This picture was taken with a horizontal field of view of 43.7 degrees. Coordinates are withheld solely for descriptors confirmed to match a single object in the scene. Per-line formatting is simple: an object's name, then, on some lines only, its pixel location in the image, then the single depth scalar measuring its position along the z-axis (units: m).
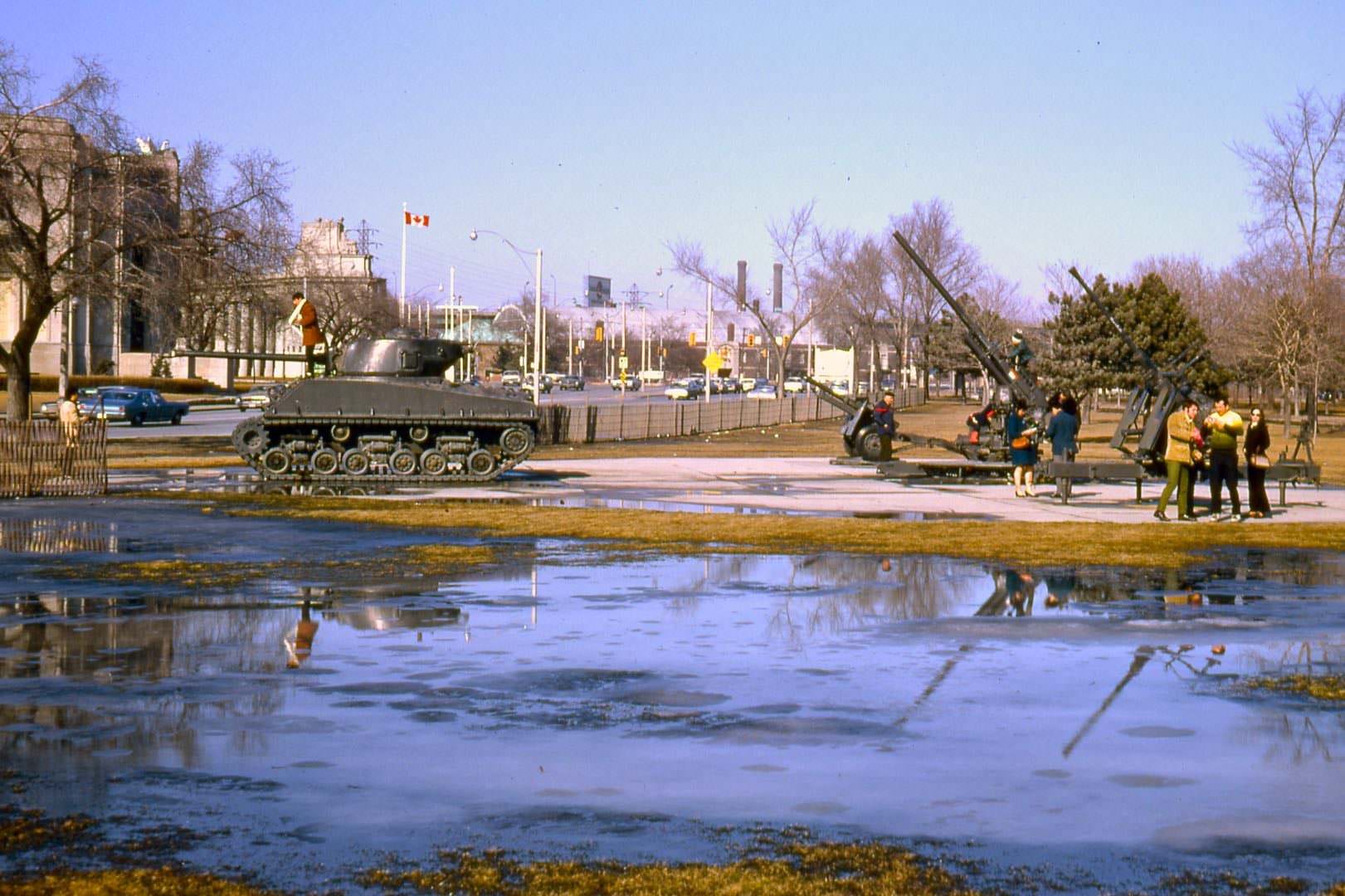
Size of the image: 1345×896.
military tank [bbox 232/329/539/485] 29.17
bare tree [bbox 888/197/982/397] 81.94
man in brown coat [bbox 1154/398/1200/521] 22.30
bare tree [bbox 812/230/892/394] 83.56
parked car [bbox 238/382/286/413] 64.31
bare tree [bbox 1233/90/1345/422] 59.28
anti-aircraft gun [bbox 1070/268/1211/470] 28.72
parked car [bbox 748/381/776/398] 95.03
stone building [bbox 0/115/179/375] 35.22
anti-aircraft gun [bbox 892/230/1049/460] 33.62
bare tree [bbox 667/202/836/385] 77.56
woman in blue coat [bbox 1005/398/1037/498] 27.30
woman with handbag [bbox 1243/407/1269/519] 23.59
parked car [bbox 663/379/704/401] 92.31
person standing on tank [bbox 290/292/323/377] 30.36
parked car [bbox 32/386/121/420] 52.56
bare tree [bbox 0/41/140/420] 34.53
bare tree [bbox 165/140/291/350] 36.41
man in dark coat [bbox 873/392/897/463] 35.44
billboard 152.98
